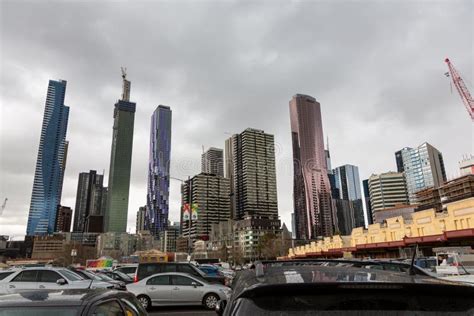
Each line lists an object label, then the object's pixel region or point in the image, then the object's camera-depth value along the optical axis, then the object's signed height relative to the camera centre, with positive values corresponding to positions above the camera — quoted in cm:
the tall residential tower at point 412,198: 19456 +2840
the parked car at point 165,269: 1834 -35
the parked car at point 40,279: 1427 -54
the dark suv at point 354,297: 227 -24
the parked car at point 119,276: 2401 -86
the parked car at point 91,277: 1557 -56
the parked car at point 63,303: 362 -38
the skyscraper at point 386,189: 18712 +3201
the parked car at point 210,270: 3073 -83
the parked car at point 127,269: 3065 -56
